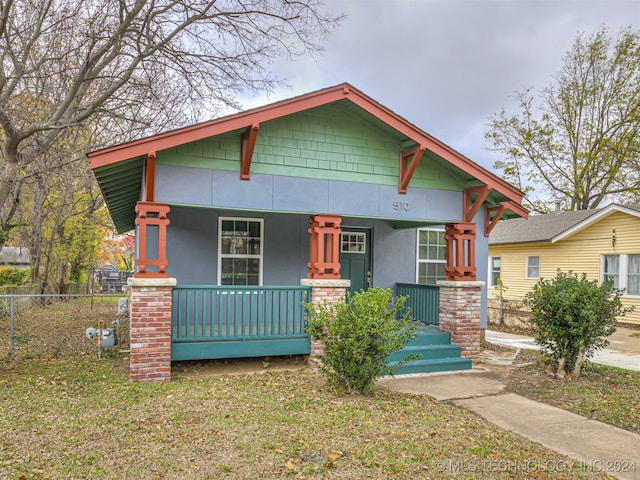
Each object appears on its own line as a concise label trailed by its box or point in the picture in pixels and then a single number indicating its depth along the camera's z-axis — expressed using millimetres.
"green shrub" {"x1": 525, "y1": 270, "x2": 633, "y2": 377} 7113
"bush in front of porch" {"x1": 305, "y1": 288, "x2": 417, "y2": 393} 5824
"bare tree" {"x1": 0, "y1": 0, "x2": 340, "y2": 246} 9109
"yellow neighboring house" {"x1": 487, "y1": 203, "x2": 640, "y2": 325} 15219
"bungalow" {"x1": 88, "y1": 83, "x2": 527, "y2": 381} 6723
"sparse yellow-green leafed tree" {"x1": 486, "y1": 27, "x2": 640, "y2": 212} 23641
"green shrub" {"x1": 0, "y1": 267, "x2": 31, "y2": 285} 20297
